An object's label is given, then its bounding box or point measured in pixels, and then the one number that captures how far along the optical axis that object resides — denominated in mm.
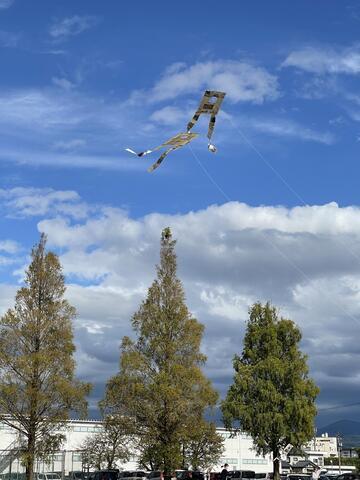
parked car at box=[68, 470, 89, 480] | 46688
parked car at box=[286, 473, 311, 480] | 49688
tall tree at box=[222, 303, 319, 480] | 46562
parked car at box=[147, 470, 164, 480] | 40441
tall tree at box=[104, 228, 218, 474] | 40859
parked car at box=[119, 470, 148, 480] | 41641
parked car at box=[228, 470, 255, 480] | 50275
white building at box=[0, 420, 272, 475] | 45812
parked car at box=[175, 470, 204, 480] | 43675
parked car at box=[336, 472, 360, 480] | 48094
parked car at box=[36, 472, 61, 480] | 43053
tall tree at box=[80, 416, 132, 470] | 59916
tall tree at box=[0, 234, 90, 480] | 36000
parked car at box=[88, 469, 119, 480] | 40625
